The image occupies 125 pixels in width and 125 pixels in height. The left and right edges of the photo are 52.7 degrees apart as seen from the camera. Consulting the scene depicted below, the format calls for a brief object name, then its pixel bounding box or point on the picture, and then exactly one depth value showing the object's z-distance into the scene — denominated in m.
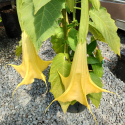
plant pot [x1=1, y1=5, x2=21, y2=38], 1.51
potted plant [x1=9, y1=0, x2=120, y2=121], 0.30
